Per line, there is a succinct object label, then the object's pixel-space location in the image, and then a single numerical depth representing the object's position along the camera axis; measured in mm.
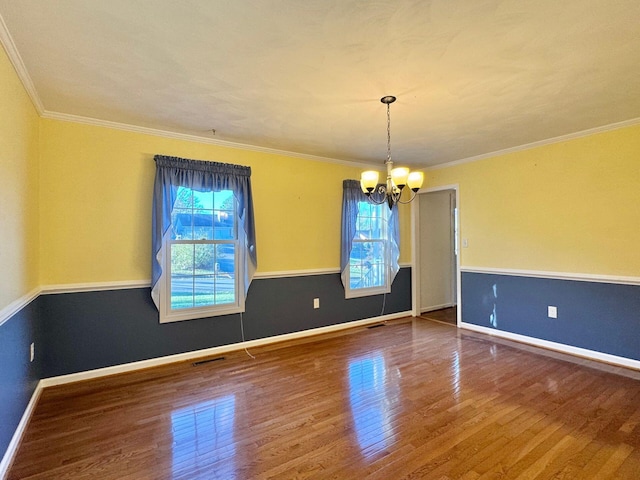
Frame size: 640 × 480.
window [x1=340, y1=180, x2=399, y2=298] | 4785
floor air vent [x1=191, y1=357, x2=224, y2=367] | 3486
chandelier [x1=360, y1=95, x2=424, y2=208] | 2646
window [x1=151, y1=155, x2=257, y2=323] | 3420
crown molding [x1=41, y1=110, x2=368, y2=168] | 3021
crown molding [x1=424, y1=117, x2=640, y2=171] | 3295
